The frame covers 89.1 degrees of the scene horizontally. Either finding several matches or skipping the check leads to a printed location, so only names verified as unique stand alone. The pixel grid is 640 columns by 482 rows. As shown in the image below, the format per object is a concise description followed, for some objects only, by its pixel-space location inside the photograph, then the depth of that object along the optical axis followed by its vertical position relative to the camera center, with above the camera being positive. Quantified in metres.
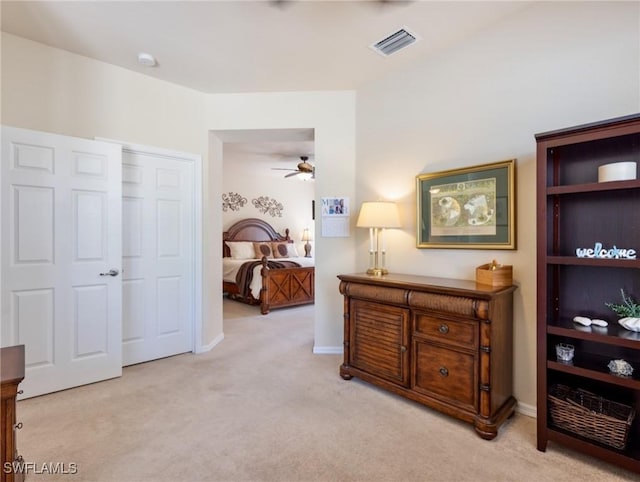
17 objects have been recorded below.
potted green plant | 1.63 -0.38
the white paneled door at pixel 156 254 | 3.06 -0.13
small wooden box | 2.13 -0.23
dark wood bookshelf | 1.63 -0.16
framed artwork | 2.29 +0.25
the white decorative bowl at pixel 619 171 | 1.62 +0.35
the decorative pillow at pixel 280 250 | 7.38 -0.21
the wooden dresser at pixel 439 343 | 1.95 -0.70
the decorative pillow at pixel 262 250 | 7.15 -0.21
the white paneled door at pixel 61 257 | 2.38 -0.13
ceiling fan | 5.93 +1.33
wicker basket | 1.63 -0.91
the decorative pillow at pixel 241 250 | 6.92 -0.20
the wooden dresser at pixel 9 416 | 1.10 -0.61
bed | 5.21 -0.63
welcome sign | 1.64 -0.06
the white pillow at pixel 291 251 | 7.60 -0.24
